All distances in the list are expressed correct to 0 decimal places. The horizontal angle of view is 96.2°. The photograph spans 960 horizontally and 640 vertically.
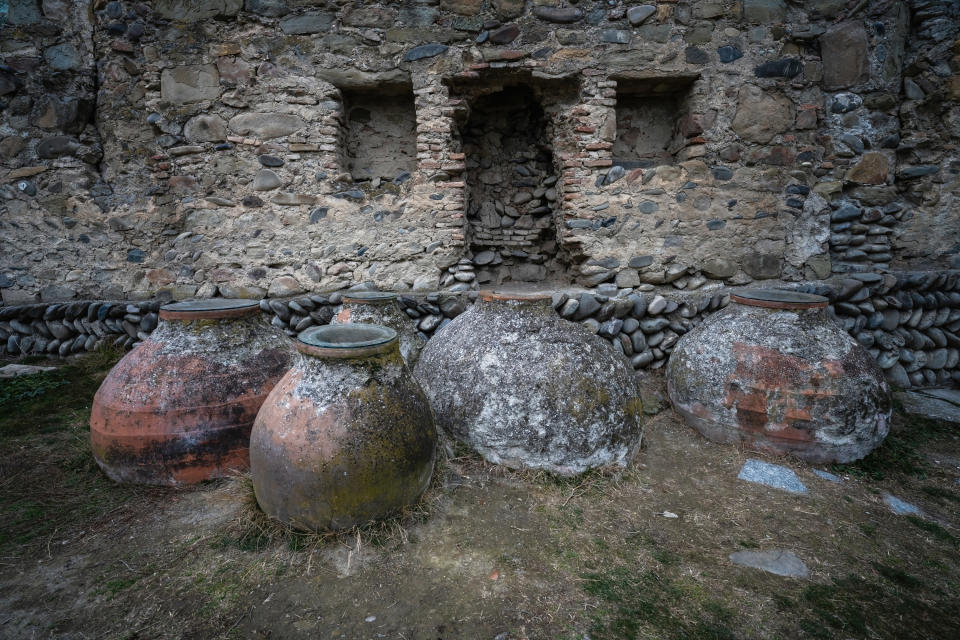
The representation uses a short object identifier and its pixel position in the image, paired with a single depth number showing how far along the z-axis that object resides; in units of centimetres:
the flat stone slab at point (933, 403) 370
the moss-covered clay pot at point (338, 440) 198
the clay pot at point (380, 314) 341
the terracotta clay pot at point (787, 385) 280
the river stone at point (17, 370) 423
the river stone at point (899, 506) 247
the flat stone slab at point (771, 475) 263
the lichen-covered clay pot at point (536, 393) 252
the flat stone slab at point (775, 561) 198
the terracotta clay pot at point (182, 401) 242
